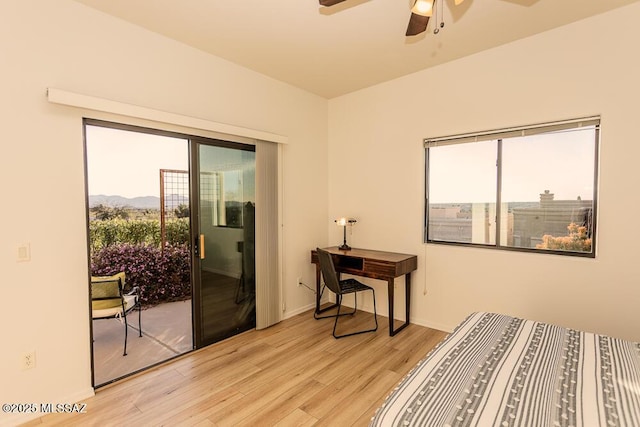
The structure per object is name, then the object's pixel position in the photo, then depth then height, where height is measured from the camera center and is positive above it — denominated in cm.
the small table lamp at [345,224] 387 -25
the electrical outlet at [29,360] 203 -103
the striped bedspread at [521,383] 118 -79
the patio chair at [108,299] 279 -87
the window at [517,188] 267 +16
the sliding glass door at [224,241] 300 -38
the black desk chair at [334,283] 331 -87
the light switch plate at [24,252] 202 -32
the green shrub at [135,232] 387 -38
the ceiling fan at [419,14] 168 +111
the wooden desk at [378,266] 324 -68
